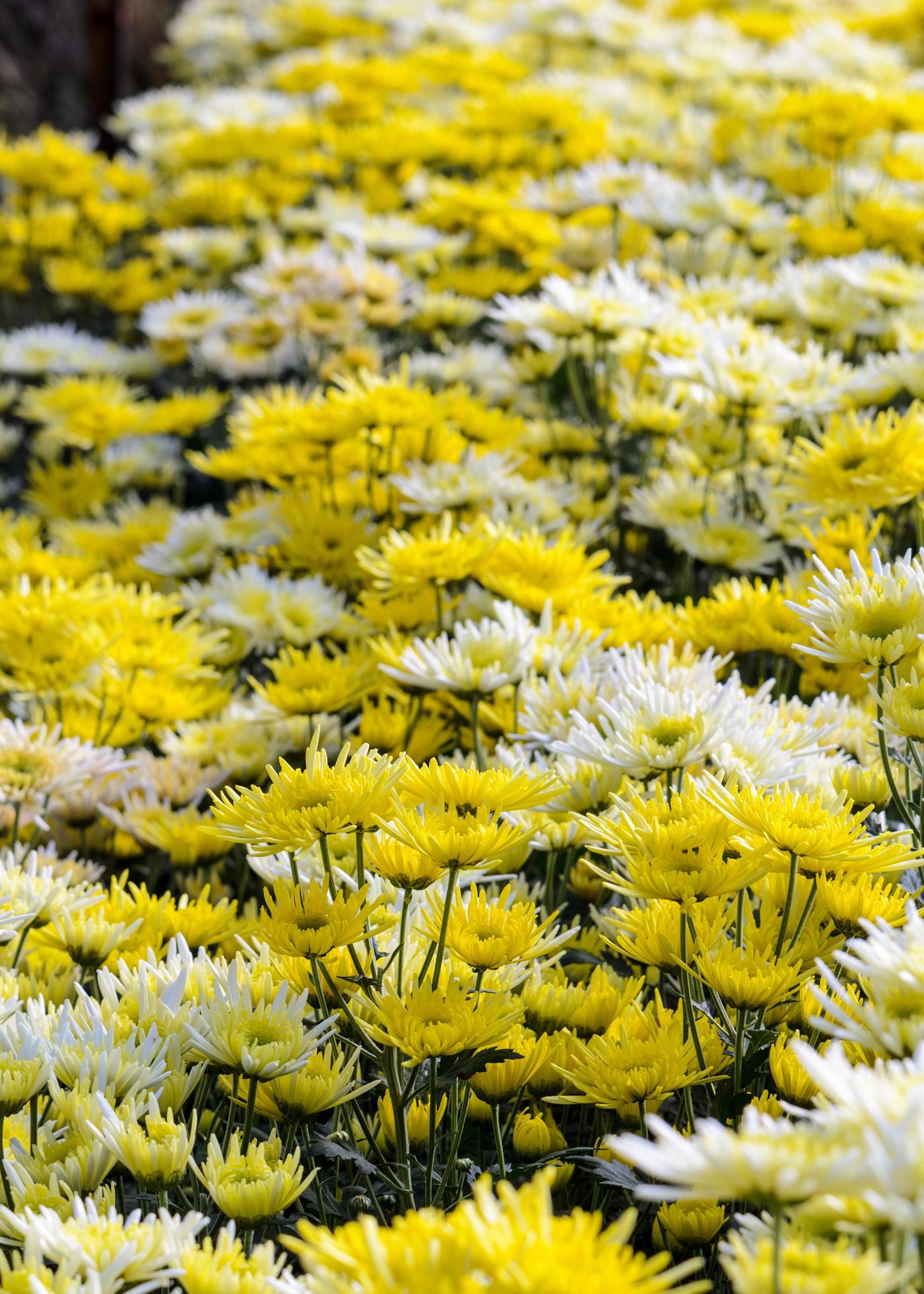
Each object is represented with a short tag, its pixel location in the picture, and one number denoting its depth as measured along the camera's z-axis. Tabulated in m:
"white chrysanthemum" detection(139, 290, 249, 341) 4.11
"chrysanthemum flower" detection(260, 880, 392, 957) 2.05
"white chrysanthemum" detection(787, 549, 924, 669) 2.11
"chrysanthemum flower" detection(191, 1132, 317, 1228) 2.00
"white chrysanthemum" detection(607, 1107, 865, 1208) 1.81
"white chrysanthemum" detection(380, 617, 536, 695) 2.31
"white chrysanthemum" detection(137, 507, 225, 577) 2.88
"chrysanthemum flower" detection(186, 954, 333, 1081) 2.04
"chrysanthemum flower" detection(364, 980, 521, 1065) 2.03
